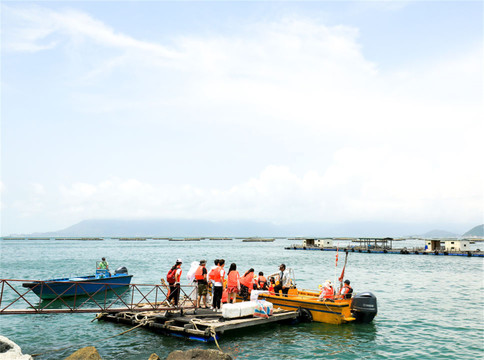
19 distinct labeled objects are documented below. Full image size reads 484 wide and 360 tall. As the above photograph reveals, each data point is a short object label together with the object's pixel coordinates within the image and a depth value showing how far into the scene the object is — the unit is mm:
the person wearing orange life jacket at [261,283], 22733
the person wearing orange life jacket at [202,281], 19031
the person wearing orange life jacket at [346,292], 20359
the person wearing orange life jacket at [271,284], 22422
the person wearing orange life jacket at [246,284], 21203
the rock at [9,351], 13102
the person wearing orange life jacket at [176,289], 19438
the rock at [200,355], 13000
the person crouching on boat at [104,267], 31484
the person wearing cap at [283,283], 22109
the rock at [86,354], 13400
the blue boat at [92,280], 28469
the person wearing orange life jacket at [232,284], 19938
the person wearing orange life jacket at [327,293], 20406
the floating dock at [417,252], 81894
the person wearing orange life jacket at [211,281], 18939
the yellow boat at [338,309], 19859
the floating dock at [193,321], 16703
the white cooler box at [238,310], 17594
